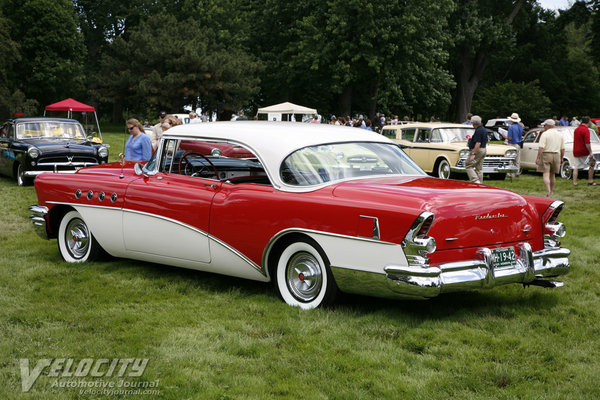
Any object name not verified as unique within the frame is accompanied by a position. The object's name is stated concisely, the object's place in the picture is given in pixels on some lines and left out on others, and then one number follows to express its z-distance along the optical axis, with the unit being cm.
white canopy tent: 4222
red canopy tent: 3991
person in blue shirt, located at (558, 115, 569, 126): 3842
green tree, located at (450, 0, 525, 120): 4972
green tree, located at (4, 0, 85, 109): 5616
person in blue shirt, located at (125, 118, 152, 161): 1245
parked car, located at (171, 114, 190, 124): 3609
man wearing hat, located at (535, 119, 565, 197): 1576
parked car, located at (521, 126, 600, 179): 2128
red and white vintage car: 573
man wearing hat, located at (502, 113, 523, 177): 2233
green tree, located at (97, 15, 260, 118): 5019
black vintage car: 1750
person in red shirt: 1833
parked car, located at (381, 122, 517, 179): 2077
